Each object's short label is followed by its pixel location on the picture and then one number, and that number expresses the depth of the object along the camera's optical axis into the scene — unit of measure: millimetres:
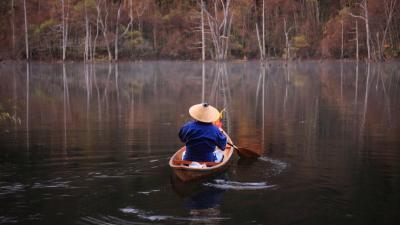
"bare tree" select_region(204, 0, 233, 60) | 56719
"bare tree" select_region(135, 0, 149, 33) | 68788
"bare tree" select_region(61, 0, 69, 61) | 59062
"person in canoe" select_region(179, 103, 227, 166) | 8469
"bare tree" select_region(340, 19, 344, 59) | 62350
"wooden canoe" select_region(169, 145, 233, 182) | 8039
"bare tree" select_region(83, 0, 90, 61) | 59875
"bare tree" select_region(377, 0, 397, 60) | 52309
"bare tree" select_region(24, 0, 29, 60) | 56625
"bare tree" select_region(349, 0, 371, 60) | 50562
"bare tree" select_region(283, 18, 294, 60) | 62594
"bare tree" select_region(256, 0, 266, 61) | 59378
